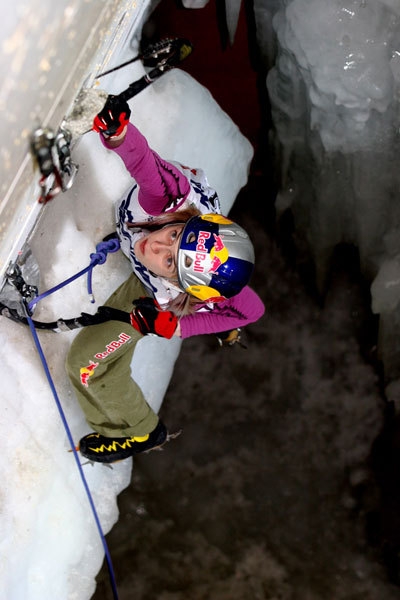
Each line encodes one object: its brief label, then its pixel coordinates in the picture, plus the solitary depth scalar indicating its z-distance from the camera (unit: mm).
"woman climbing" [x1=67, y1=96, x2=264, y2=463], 4313
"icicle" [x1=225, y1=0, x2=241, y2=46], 4873
